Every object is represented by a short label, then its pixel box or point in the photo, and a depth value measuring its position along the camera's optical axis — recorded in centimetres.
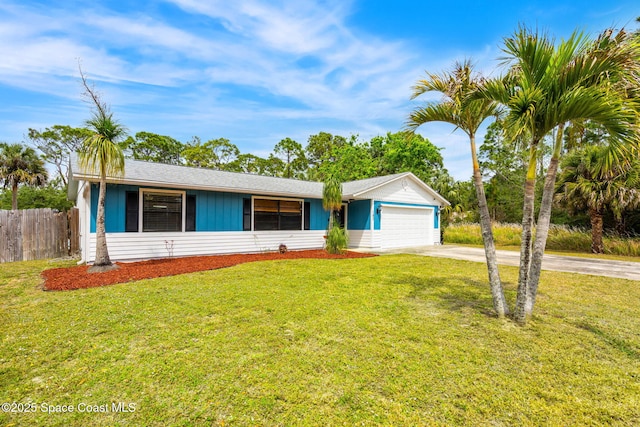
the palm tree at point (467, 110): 431
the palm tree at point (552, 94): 336
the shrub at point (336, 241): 1134
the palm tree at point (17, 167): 1922
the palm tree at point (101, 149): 707
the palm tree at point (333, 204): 1137
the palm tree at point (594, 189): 1152
